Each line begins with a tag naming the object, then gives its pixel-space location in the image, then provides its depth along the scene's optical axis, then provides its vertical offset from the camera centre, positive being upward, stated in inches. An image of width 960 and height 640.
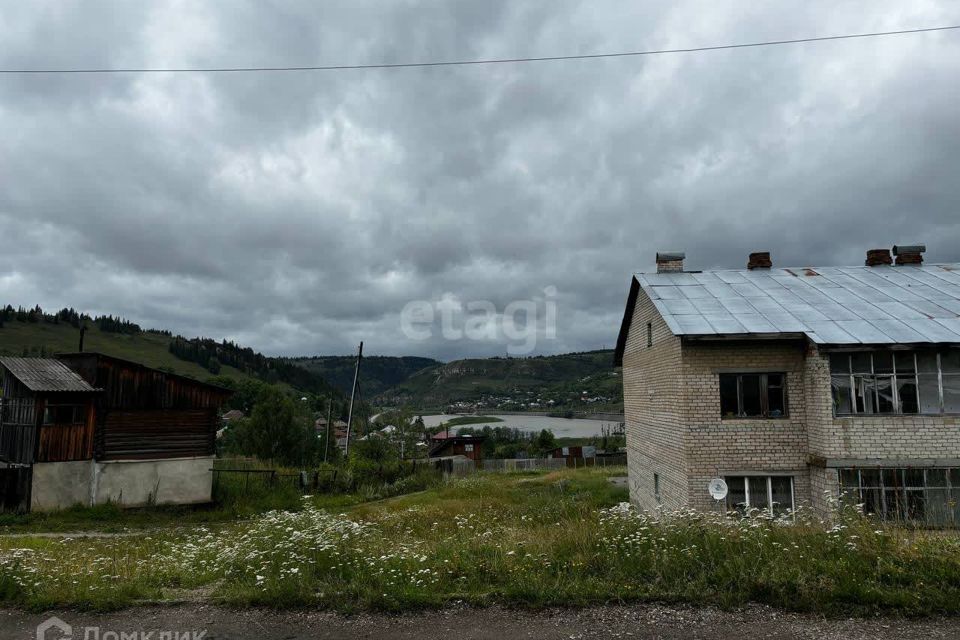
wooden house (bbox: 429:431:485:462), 2352.4 -224.9
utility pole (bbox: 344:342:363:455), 1349.7 -1.3
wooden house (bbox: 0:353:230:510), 813.9 -59.7
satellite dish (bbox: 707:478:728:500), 553.4 -93.3
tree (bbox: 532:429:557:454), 2498.2 -221.4
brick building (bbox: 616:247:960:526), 533.3 -5.1
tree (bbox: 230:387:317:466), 1669.5 -118.3
